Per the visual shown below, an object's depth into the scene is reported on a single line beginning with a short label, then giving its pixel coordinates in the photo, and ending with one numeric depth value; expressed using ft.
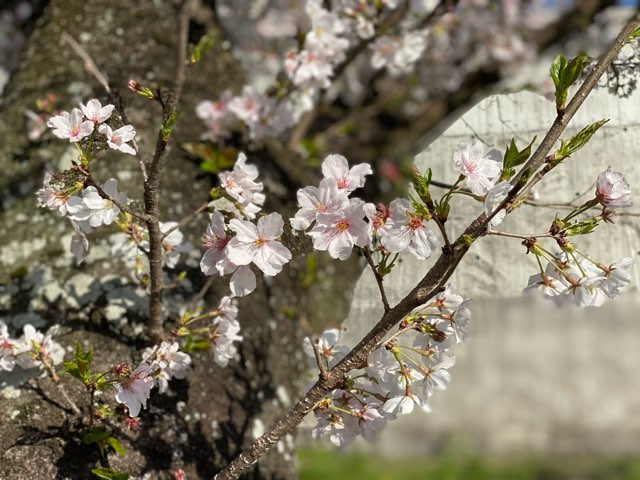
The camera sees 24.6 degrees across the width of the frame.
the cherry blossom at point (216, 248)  1.98
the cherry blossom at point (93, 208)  2.02
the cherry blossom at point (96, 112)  2.01
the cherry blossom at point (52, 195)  2.02
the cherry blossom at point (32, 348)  2.17
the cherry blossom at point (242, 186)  2.08
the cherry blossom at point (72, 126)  2.00
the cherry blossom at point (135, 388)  2.02
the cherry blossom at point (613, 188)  1.97
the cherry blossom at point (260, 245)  1.94
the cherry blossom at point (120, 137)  2.02
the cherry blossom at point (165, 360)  2.10
